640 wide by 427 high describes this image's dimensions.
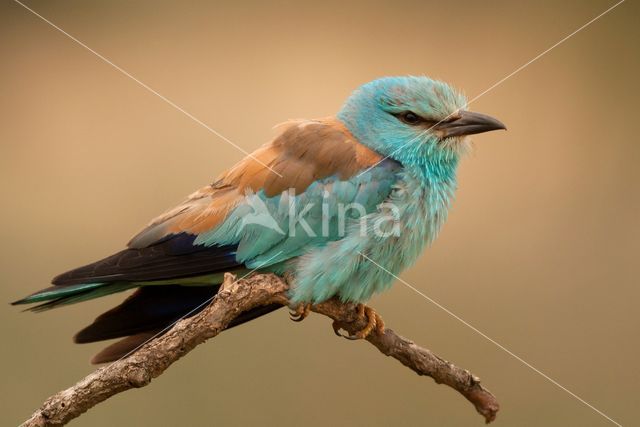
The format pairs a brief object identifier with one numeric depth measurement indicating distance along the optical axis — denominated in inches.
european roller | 220.0
